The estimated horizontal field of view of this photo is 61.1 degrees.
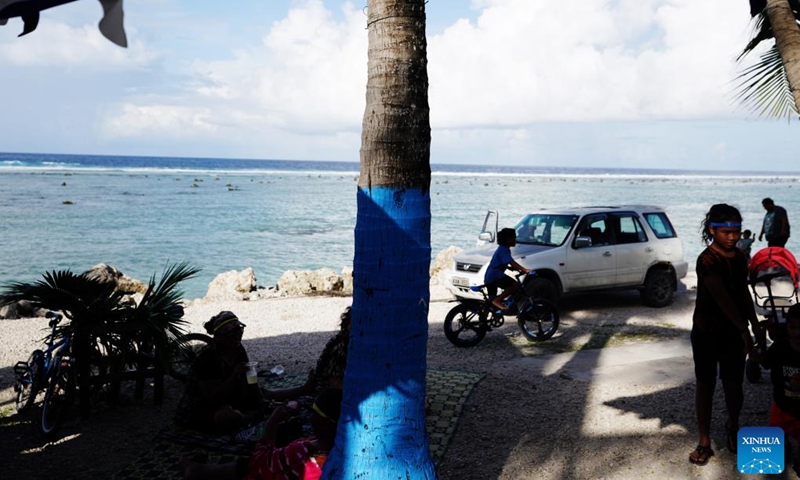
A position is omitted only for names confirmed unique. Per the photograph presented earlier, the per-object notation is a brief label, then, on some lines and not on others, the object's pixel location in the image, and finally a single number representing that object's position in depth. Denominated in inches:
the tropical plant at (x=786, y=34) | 199.5
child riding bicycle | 363.9
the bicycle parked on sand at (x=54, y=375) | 231.3
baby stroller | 247.8
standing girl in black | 180.9
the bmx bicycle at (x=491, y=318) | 364.5
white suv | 432.8
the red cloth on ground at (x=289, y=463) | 162.4
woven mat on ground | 200.7
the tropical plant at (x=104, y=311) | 233.6
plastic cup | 221.8
